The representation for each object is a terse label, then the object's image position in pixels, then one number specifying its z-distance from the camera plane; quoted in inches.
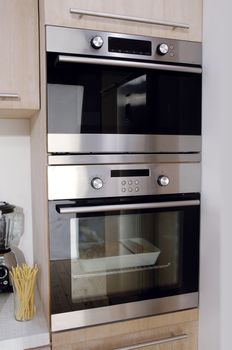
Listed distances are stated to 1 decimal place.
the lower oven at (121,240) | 41.9
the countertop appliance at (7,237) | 53.8
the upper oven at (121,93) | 40.9
